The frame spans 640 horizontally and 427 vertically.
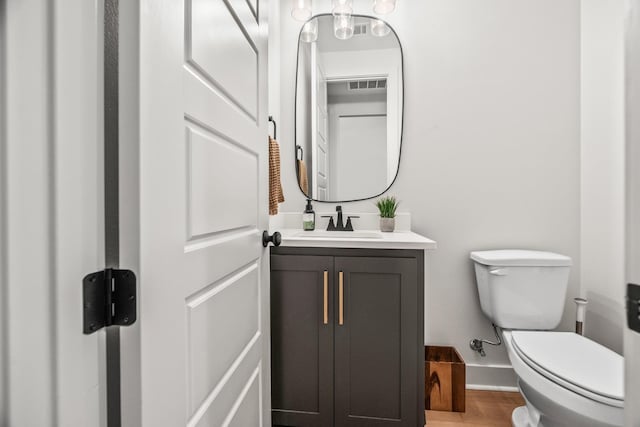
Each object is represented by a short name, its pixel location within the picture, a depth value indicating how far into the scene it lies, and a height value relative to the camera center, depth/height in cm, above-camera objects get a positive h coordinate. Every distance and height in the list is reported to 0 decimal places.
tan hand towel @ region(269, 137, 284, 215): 157 +15
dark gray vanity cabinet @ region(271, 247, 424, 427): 136 -56
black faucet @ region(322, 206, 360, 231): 189 -10
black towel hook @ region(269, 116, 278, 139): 182 +43
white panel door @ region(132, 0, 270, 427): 54 -1
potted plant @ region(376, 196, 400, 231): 185 -4
